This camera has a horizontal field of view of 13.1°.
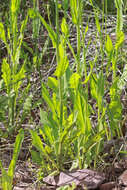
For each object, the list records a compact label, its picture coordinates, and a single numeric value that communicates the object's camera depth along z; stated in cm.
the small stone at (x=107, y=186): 134
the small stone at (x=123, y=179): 136
